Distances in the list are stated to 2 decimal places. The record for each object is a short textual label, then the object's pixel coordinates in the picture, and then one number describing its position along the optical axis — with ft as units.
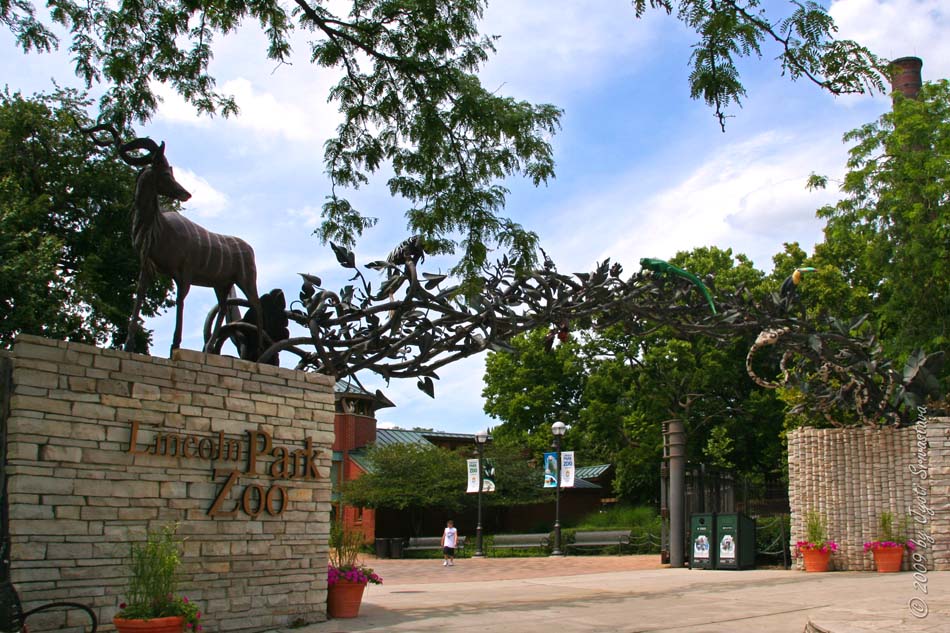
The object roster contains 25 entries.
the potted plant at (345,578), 37.47
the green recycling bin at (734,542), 59.57
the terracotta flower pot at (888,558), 53.57
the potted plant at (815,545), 56.08
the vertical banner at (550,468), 92.89
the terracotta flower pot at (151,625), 26.35
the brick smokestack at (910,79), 103.14
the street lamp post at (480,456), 91.20
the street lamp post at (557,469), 88.84
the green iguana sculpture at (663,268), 48.67
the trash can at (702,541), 60.75
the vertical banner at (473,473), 95.50
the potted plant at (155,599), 26.58
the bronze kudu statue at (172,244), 31.50
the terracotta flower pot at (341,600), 37.42
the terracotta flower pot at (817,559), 56.03
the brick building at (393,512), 120.98
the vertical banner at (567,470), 90.94
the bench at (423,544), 102.89
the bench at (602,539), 92.27
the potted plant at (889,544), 53.62
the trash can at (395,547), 102.32
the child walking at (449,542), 77.61
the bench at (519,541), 98.99
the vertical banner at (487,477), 99.66
